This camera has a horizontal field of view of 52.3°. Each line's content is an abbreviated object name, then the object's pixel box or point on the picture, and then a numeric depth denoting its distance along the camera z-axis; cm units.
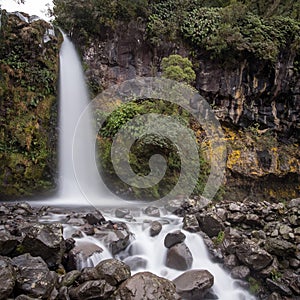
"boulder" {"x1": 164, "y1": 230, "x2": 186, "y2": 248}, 519
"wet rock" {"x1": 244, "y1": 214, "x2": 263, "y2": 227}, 611
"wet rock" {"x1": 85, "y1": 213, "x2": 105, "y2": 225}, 579
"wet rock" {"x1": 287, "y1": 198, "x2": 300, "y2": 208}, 609
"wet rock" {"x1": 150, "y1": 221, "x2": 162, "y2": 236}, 557
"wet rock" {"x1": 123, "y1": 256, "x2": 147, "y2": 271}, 481
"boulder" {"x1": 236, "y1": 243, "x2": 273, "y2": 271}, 477
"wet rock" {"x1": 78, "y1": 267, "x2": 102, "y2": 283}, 389
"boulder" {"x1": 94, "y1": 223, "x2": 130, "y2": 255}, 494
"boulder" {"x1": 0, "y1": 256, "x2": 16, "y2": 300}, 321
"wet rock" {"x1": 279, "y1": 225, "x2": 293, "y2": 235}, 537
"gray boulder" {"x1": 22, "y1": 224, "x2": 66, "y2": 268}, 414
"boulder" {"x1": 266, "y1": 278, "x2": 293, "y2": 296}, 446
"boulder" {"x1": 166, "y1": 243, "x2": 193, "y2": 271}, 489
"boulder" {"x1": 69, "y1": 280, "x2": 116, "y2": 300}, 361
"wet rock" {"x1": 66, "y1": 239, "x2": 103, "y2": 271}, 436
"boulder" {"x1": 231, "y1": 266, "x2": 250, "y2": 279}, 478
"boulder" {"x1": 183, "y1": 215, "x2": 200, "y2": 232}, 584
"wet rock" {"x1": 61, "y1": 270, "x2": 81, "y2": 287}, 384
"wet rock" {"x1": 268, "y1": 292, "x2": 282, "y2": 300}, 439
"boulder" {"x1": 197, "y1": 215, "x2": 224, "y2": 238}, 582
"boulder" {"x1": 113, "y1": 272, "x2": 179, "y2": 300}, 356
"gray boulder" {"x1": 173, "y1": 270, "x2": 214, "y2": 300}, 424
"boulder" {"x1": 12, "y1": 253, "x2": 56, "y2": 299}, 340
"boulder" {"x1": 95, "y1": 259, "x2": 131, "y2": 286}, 386
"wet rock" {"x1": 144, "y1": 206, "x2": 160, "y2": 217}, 701
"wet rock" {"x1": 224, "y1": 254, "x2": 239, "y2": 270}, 499
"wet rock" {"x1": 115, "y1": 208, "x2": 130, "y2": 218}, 655
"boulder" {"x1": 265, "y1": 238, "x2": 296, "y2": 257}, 498
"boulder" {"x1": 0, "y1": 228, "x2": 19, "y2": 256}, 405
